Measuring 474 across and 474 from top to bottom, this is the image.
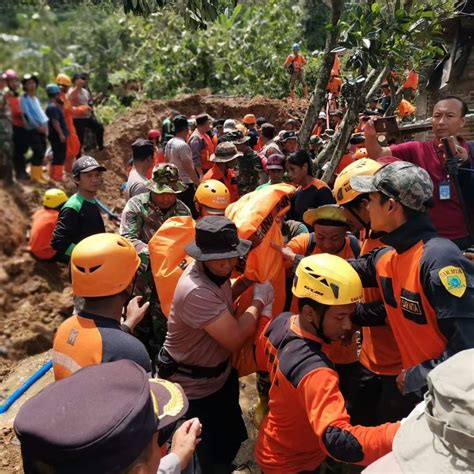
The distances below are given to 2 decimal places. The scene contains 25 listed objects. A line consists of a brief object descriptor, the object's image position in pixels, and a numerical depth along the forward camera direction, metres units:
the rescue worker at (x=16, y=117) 8.84
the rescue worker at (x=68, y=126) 9.84
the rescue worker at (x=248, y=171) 7.18
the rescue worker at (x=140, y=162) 5.83
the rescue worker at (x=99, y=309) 2.18
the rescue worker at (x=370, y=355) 2.80
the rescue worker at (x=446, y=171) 3.34
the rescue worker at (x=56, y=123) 9.26
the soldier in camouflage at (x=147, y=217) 3.90
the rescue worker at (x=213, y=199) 3.92
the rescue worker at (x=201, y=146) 8.34
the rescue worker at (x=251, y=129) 10.21
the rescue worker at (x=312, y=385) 1.88
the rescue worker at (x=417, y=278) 2.02
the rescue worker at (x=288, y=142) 8.05
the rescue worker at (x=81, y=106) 10.59
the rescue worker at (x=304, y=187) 4.78
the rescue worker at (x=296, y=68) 13.82
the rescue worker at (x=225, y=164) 6.41
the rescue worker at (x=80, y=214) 4.46
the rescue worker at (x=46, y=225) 6.46
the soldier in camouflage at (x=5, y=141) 9.04
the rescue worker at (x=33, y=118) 8.98
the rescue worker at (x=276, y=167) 5.98
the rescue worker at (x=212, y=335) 2.63
